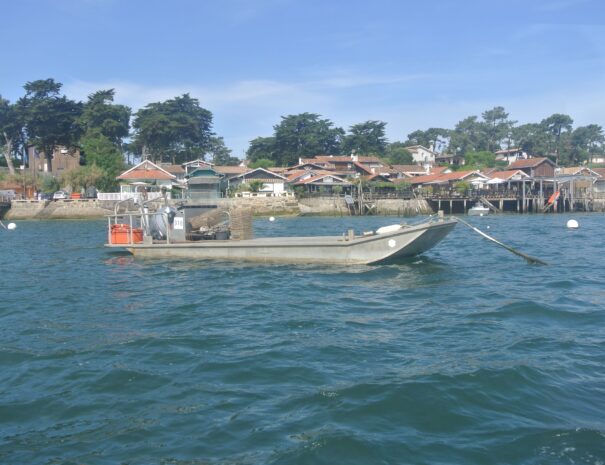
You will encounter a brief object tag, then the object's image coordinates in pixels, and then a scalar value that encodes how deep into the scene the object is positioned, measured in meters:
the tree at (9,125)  68.06
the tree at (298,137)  85.50
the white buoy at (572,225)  35.19
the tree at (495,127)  117.81
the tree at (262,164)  79.88
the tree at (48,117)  65.81
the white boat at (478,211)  60.22
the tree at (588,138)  113.00
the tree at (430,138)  120.71
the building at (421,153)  104.50
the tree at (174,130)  76.62
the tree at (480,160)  93.19
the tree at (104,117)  71.88
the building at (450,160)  100.44
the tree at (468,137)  113.88
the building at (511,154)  104.00
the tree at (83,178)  59.47
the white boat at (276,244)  15.80
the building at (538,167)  70.19
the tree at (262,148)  88.00
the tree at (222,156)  101.06
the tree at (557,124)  111.38
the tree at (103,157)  61.41
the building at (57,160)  72.06
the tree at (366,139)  89.75
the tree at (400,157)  93.62
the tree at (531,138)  103.23
